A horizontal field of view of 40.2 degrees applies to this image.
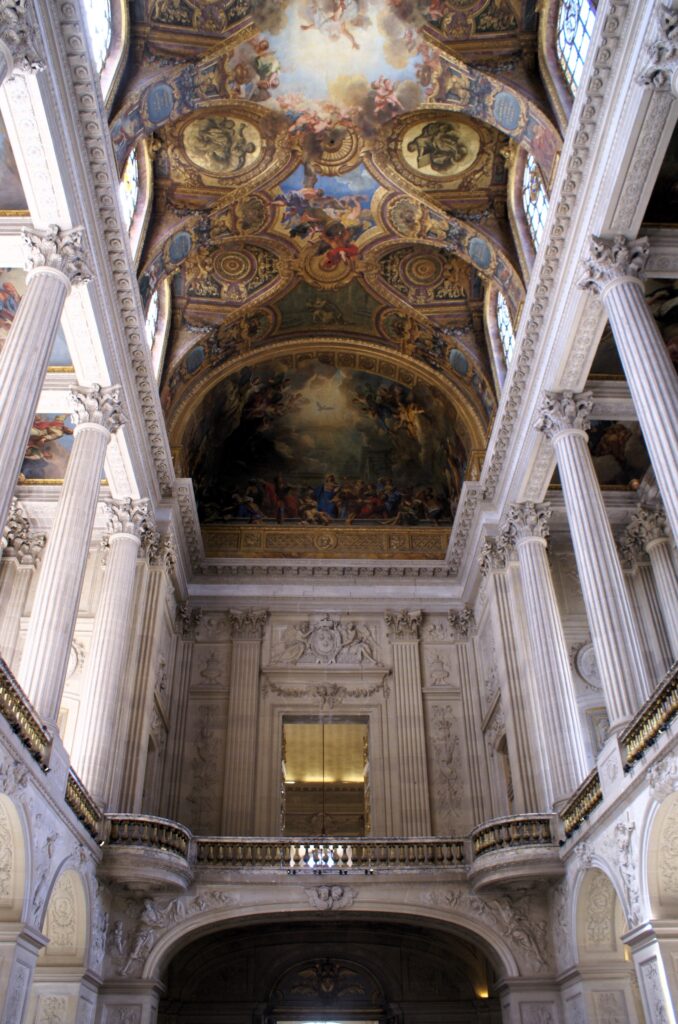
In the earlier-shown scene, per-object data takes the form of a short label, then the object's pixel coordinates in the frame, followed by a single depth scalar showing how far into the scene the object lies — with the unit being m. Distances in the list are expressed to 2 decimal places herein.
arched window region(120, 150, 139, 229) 17.25
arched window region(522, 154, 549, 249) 17.11
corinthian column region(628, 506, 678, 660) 19.03
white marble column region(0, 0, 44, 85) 10.53
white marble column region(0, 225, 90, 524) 10.97
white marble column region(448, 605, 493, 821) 20.30
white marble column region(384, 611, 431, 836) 20.06
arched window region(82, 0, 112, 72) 14.60
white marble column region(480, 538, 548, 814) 16.78
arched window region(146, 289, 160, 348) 19.84
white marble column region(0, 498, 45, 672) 20.08
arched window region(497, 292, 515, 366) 19.85
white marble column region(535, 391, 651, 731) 12.95
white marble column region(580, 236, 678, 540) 11.29
